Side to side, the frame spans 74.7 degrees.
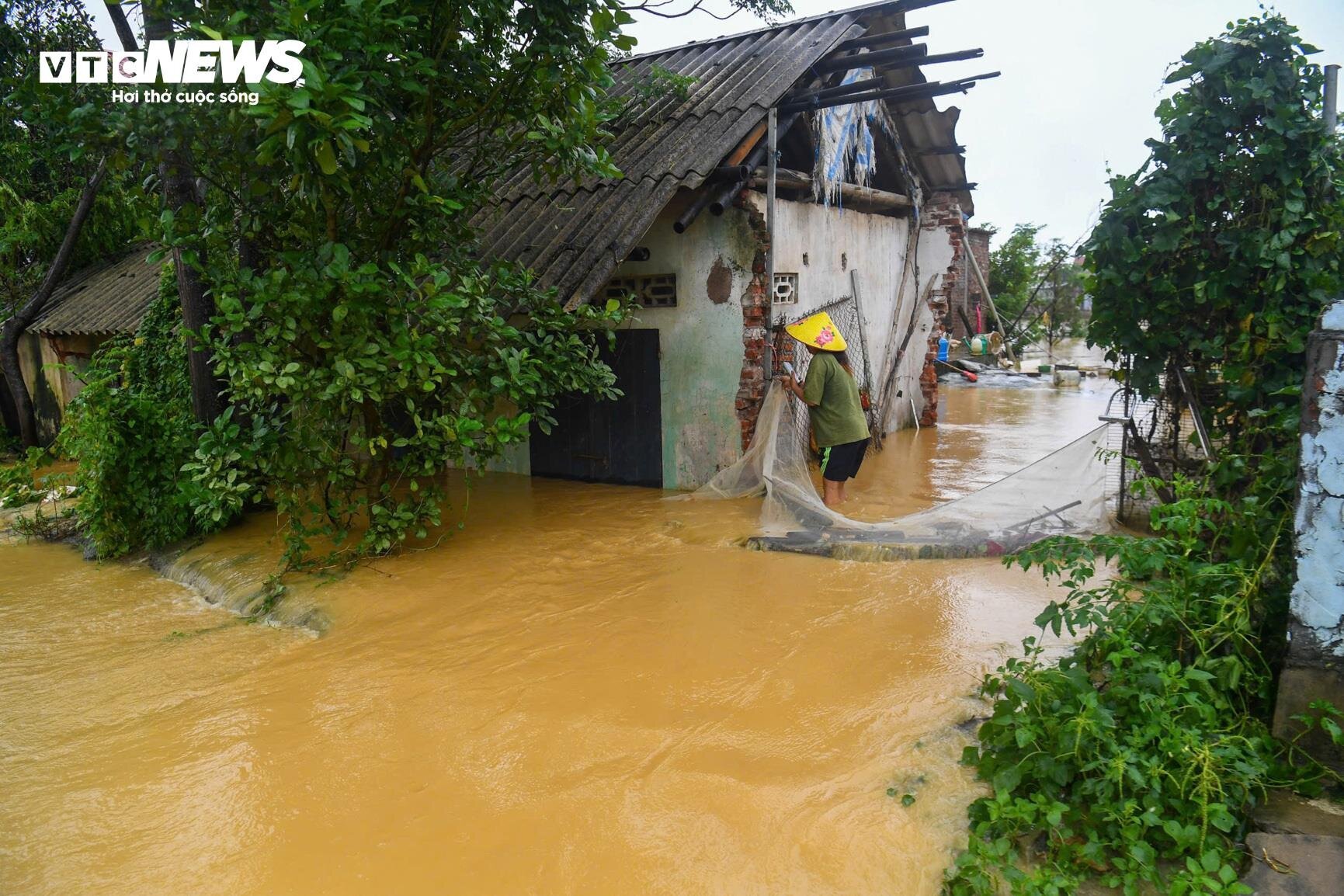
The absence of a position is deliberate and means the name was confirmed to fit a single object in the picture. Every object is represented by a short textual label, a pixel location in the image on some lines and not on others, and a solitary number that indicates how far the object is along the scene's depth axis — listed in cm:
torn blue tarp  921
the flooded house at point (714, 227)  780
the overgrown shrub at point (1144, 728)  291
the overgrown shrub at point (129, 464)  722
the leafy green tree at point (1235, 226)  452
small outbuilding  1238
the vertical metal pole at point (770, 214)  793
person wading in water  741
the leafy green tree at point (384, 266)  548
